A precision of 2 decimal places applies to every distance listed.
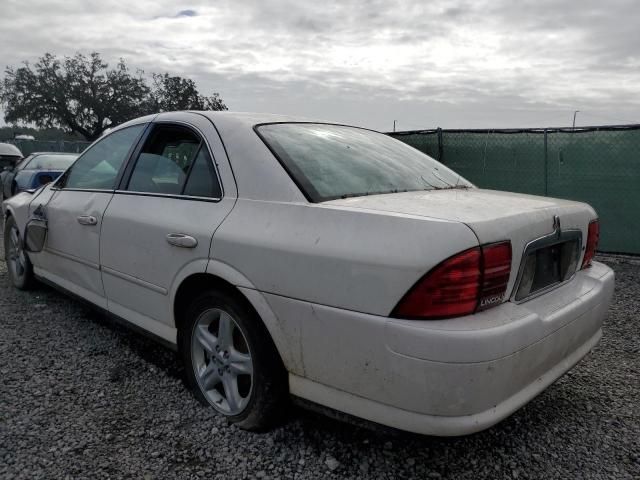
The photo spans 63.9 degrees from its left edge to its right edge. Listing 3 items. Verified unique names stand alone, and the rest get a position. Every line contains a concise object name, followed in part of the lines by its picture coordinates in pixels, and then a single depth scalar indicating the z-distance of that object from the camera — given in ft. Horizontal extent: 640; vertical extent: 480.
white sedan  5.74
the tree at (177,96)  138.92
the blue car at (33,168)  30.83
